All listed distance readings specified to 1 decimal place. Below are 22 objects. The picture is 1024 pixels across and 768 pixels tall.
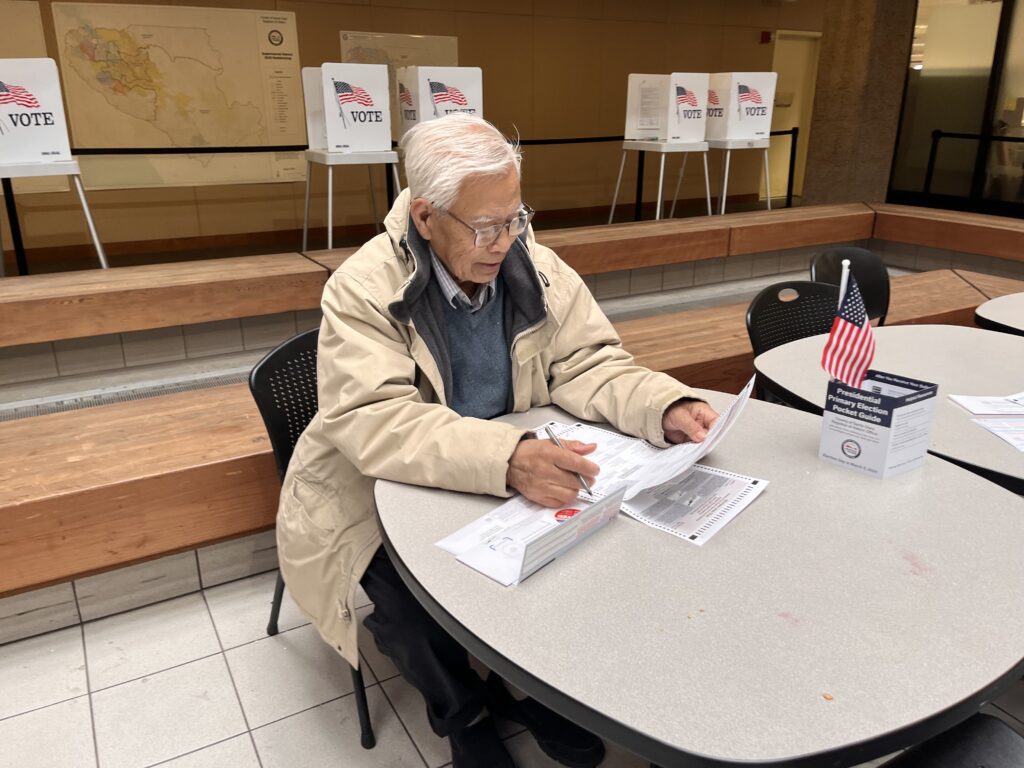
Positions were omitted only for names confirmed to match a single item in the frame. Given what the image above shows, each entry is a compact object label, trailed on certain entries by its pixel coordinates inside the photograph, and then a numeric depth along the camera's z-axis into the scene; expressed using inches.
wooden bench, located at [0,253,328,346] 130.3
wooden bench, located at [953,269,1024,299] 162.6
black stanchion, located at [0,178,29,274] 159.8
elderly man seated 52.8
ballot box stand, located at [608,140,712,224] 224.4
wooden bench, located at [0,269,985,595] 78.4
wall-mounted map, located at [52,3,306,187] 242.2
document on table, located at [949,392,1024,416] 66.6
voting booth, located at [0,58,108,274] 149.8
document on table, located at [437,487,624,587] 42.6
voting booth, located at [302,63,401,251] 179.3
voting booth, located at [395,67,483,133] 192.5
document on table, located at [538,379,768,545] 48.5
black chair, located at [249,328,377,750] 70.6
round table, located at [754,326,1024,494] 58.6
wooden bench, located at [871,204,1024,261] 206.4
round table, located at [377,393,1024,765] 33.5
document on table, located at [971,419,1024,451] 60.5
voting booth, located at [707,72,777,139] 229.3
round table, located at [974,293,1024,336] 98.9
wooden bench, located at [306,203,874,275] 184.2
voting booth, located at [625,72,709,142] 222.7
